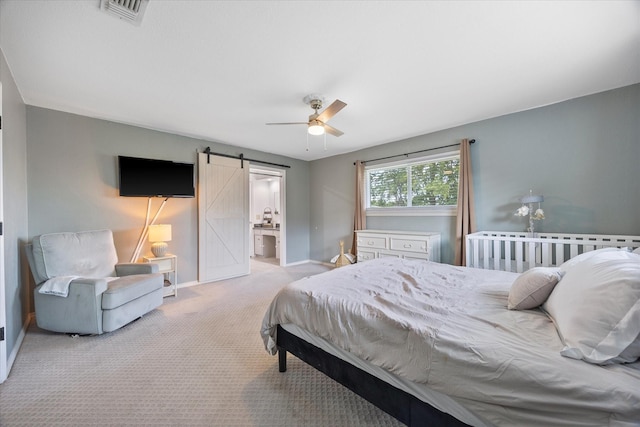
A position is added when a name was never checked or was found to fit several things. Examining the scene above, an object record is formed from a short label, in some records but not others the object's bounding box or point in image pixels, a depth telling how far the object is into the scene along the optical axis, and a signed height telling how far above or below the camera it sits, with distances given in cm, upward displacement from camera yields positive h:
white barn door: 436 -7
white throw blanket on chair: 242 -70
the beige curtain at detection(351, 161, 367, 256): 502 +20
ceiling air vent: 159 +136
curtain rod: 368 +106
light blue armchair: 245 -77
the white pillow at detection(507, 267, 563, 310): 139 -44
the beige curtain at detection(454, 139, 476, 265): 362 +8
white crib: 258 -41
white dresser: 380 -52
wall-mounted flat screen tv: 352 +55
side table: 360 -78
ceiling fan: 265 +105
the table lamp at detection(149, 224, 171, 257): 354 -32
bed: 86 -59
